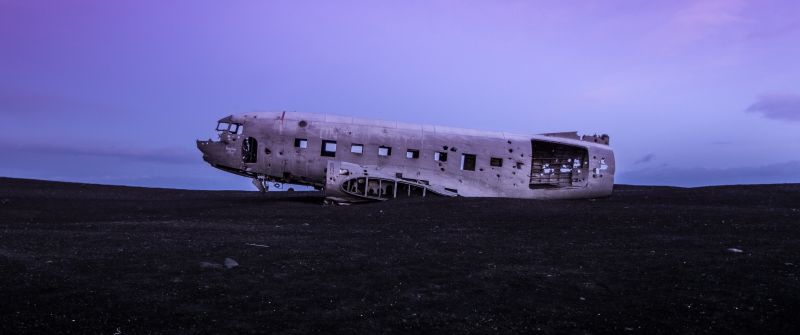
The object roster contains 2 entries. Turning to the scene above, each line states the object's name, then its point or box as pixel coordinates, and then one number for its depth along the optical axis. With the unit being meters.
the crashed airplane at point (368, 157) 25.64
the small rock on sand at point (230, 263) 10.16
